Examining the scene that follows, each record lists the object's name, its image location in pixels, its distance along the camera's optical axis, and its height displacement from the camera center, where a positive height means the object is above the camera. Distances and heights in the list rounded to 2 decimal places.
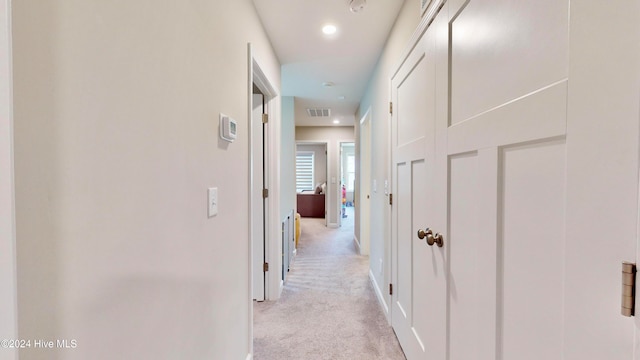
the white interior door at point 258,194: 2.58 -0.16
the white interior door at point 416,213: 1.34 -0.22
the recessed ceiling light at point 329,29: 2.10 +1.11
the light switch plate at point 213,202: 1.20 -0.11
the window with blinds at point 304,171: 9.92 +0.18
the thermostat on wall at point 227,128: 1.31 +0.23
